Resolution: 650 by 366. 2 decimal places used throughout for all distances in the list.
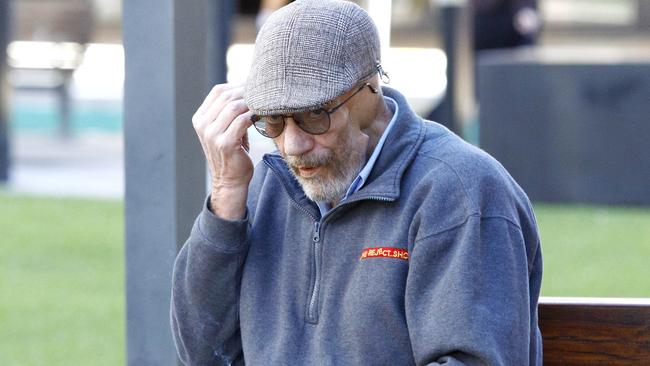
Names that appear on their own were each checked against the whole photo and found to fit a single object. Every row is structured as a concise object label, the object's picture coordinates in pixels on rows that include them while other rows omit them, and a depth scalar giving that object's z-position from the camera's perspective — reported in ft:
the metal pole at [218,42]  68.13
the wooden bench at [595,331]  17.79
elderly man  15.38
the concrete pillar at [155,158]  19.34
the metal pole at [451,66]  76.54
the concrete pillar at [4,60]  75.25
